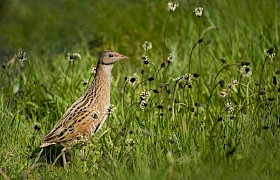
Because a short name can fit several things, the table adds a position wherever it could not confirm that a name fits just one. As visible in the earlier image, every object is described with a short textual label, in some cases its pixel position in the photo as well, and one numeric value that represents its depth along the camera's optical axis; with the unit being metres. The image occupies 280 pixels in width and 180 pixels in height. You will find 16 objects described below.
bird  13.04
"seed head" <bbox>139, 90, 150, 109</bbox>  12.52
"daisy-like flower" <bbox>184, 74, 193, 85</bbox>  12.65
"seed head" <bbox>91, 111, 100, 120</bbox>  12.54
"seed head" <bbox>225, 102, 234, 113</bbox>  12.37
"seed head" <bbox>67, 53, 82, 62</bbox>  13.92
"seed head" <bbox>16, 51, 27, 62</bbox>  13.70
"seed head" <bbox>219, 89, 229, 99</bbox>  12.37
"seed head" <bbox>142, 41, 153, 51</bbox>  13.53
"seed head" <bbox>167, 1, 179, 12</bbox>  13.36
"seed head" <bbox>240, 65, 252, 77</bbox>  12.39
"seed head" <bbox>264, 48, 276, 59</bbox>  12.26
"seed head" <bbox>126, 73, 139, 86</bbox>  12.57
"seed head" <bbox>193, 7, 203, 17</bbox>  13.22
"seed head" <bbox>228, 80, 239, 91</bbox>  12.42
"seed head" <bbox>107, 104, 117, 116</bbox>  12.88
